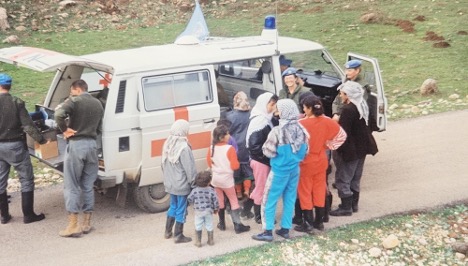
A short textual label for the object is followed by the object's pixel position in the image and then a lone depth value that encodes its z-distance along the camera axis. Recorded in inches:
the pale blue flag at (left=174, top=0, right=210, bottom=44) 388.7
